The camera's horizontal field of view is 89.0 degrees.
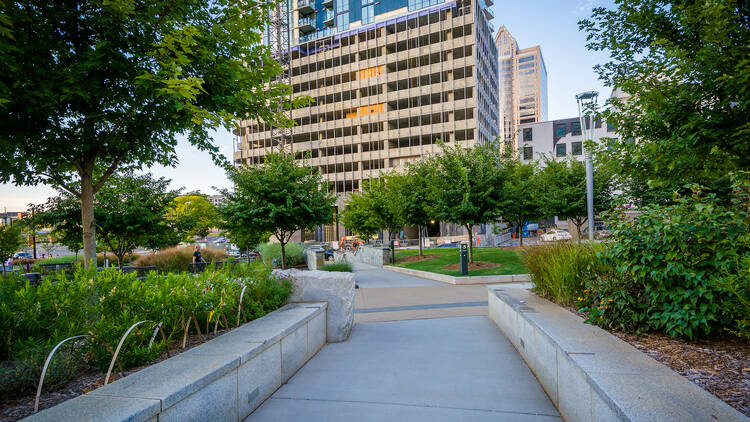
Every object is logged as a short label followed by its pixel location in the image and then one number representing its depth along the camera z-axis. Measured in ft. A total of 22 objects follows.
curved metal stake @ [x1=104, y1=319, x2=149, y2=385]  9.68
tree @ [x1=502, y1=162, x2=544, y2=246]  55.77
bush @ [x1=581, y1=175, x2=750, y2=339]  11.85
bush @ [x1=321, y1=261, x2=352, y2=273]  49.38
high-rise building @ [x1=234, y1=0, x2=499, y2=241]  176.65
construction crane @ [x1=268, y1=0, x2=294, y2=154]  204.74
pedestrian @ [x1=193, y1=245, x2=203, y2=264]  56.18
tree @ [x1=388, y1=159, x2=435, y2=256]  71.87
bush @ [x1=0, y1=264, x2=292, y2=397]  10.03
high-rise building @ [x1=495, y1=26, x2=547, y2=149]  647.56
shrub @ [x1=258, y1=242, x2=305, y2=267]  69.41
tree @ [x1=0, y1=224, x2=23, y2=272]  66.13
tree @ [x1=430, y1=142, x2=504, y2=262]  54.34
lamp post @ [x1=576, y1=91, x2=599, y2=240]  59.00
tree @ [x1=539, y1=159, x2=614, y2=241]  78.33
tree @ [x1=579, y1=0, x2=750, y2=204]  20.97
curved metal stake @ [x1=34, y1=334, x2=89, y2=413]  8.37
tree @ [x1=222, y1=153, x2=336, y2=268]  49.19
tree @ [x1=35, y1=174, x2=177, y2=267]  46.03
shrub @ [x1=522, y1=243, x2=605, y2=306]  18.77
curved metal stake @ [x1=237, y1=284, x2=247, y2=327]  15.96
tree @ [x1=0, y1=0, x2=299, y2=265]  15.53
